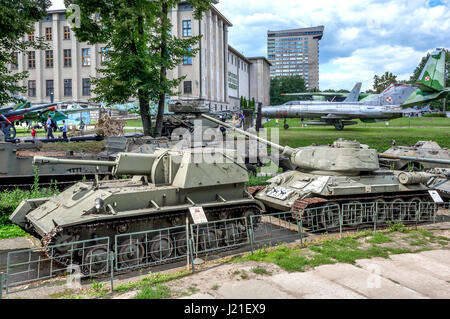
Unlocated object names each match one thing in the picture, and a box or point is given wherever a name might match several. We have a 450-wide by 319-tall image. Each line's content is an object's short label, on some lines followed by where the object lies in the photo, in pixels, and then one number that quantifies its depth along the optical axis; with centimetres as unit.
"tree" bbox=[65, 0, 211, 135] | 1908
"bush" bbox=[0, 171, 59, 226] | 1123
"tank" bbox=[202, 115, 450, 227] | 1115
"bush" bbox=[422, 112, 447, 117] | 5517
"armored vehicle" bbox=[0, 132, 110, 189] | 1334
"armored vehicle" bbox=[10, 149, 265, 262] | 785
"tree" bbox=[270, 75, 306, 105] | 10388
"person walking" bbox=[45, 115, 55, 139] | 2455
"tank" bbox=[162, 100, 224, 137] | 2380
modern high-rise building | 17900
